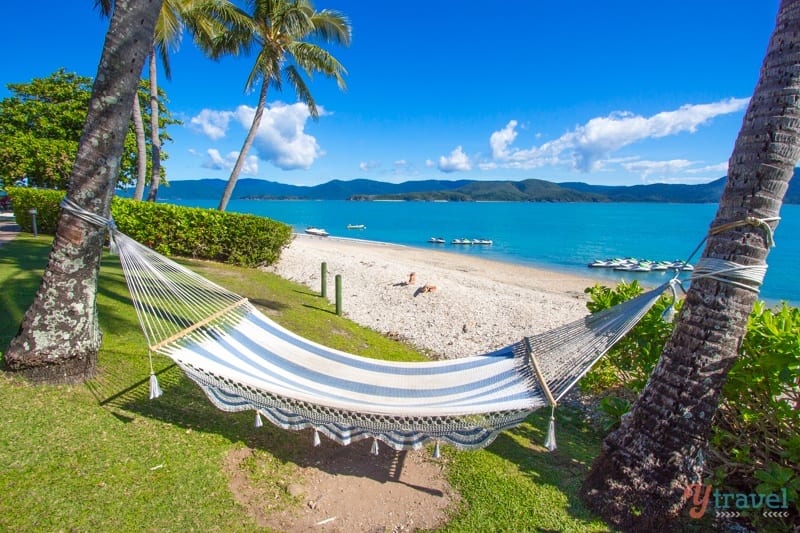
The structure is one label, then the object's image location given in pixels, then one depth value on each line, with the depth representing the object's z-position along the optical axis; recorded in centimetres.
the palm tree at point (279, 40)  1062
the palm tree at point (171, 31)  1008
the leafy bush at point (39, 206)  981
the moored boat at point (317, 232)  3098
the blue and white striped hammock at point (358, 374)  246
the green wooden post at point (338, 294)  700
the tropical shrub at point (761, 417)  226
